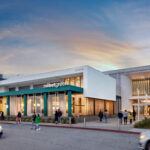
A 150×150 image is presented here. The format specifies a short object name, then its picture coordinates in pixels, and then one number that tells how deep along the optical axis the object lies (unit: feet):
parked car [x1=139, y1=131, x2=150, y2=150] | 30.56
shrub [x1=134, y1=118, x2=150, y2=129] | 67.89
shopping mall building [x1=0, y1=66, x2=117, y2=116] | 113.60
